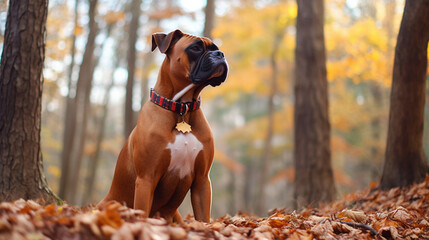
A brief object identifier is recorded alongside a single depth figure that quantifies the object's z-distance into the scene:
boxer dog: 3.56
